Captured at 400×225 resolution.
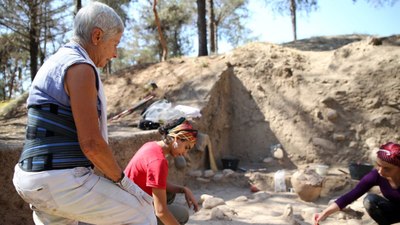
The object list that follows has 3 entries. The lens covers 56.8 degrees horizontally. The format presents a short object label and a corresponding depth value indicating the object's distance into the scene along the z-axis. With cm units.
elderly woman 135
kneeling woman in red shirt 210
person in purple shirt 266
